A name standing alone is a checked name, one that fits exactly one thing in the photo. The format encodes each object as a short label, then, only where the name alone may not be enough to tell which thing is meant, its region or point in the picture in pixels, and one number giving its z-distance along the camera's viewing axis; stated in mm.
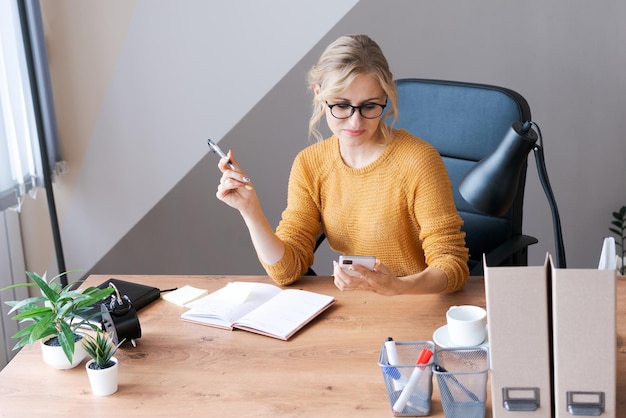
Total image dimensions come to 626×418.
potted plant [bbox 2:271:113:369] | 1502
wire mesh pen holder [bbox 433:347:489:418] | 1300
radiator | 2881
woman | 1907
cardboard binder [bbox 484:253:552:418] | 1213
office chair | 2160
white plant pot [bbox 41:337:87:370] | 1549
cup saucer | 1545
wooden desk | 1398
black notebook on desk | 1839
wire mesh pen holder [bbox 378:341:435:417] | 1323
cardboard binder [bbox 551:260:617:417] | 1185
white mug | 1523
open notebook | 1695
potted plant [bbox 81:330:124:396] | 1450
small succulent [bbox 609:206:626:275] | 3068
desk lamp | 1469
